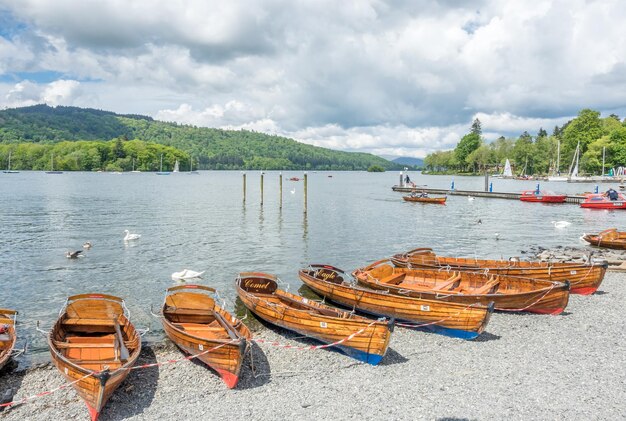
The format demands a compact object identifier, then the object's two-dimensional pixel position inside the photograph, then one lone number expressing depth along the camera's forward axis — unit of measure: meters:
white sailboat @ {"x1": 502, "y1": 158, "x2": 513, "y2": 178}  177.10
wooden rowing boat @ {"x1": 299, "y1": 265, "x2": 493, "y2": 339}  15.38
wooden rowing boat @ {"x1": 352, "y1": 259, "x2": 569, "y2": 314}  17.83
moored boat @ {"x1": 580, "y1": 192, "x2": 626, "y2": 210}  66.25
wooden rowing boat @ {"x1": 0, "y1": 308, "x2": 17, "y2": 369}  12.91
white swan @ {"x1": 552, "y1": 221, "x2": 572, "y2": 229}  47.11
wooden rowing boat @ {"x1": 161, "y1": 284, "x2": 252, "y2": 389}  12.16
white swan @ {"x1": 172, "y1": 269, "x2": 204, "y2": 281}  25.03
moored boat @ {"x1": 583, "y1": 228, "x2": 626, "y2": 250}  33.06
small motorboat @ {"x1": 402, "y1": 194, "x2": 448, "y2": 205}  74.45
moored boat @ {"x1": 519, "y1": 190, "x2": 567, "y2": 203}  75.31
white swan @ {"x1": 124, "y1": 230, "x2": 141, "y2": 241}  36.31
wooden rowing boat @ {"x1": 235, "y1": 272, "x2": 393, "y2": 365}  13.41
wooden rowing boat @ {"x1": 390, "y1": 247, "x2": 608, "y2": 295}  20.83
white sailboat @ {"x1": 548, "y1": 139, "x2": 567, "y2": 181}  151.25
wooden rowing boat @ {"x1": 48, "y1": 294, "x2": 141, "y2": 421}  10.60
